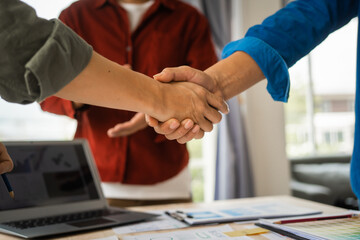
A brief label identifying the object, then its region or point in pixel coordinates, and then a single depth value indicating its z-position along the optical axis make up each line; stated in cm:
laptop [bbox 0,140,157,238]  98
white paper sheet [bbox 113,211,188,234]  94
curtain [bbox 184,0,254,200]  287
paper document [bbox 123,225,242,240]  85
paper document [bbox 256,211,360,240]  76
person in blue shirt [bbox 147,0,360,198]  102
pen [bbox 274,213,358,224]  90
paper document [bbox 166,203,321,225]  101
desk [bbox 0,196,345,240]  91
